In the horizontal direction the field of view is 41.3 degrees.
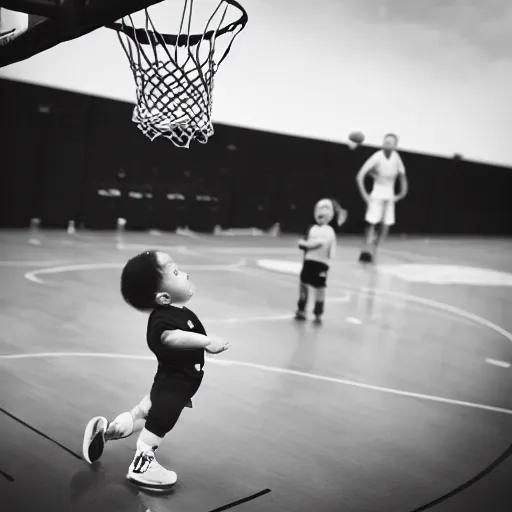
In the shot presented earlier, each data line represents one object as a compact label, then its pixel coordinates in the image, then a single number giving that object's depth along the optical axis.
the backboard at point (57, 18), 2.55
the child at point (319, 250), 5.46
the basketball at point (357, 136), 12.54
